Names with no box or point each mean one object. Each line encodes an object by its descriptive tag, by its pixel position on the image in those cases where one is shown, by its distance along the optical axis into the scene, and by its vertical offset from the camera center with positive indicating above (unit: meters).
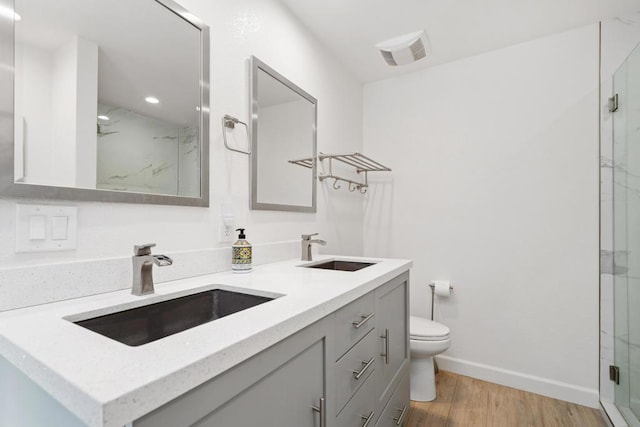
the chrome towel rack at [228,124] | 1.35 +0.40
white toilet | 1.92 -0.85
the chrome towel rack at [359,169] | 2.21 +0.37
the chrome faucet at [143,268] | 0.90 -0.16
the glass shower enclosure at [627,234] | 1.64 -0.10
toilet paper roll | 2.31 -0.54
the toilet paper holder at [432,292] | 2.40 -0.59
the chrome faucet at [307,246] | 1.69 -0.17
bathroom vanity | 0.44 -0.25
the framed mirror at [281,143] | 1.55 +0.40
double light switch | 0.78 -0.04
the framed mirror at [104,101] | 0.79 +0.34
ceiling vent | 1.93 +1.07
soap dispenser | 1.27 -0.17
